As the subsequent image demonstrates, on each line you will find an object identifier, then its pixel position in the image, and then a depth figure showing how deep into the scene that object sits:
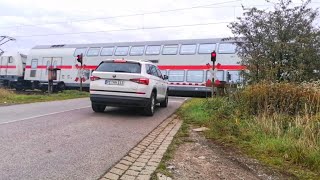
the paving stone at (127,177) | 3.28
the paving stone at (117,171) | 3.44
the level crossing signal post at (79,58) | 17.78
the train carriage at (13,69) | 23.43
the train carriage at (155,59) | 17.19
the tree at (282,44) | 8.54
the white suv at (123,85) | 7.51
